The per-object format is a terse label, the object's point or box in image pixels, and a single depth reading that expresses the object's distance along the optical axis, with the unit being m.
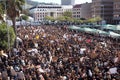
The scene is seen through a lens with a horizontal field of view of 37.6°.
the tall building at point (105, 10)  65.88
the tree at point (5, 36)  13.33
